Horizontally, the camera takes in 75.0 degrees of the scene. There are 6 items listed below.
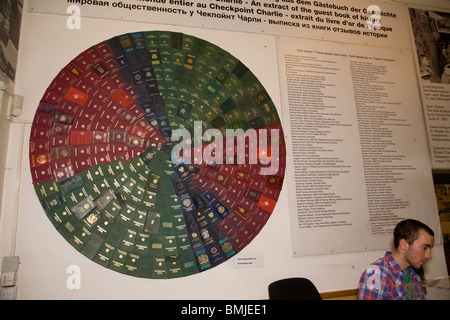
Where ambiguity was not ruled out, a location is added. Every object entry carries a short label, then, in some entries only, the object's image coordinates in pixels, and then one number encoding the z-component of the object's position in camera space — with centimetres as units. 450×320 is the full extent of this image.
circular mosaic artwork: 190
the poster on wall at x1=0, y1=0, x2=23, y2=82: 181
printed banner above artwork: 222
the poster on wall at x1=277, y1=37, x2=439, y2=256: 228
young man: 174
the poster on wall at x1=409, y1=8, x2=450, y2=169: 266
